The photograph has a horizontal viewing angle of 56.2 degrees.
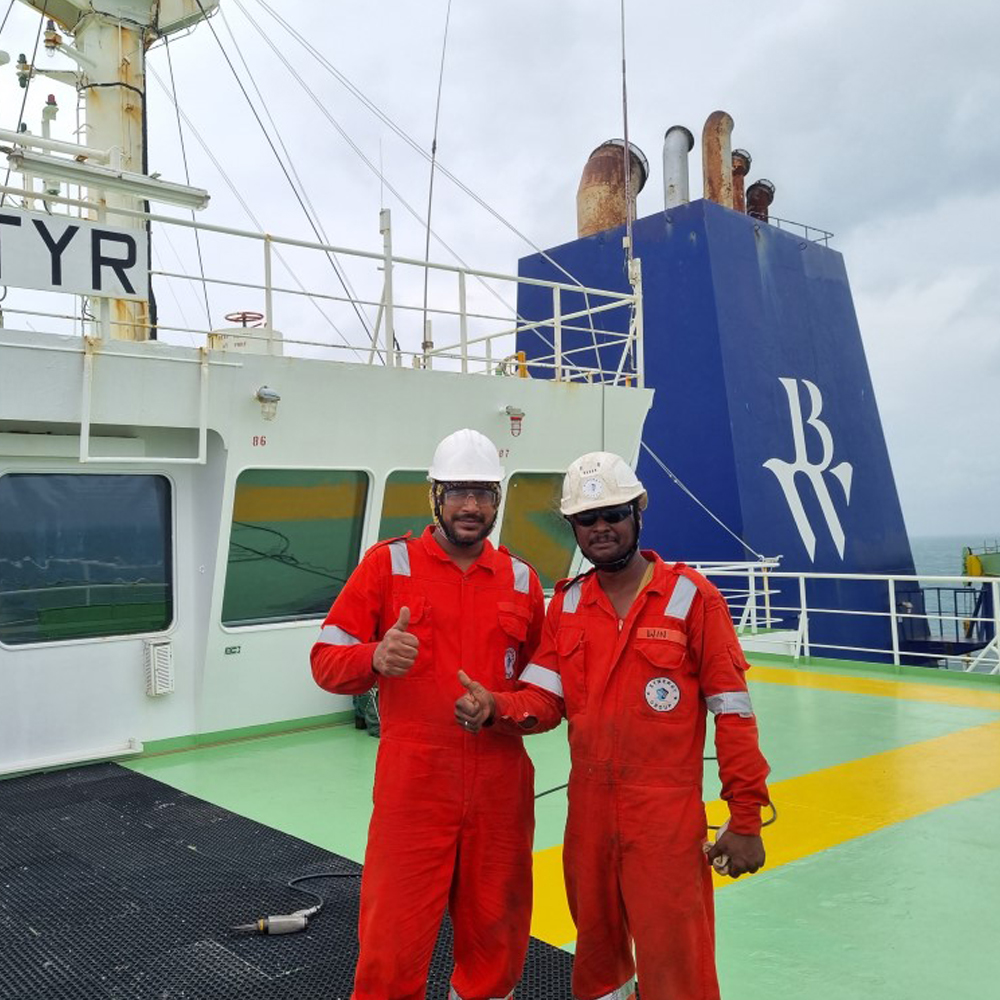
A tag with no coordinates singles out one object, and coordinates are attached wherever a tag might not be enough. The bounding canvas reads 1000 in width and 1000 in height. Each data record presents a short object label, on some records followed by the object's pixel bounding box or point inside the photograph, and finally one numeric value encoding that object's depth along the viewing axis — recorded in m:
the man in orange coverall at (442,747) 2.66
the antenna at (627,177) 7.09
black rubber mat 3.38
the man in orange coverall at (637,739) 2.50
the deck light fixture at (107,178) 5.62
